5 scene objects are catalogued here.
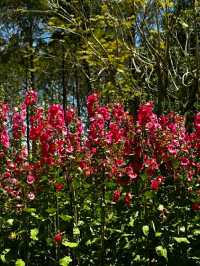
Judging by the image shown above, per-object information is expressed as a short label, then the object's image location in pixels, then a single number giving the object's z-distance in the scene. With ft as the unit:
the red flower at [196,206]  18.49
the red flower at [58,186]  18.54
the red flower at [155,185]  18.28
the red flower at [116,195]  19.03
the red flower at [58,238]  17.94
